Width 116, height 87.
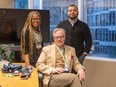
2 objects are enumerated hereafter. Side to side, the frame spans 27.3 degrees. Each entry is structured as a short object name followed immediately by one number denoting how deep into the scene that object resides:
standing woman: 3.42
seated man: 3.04
